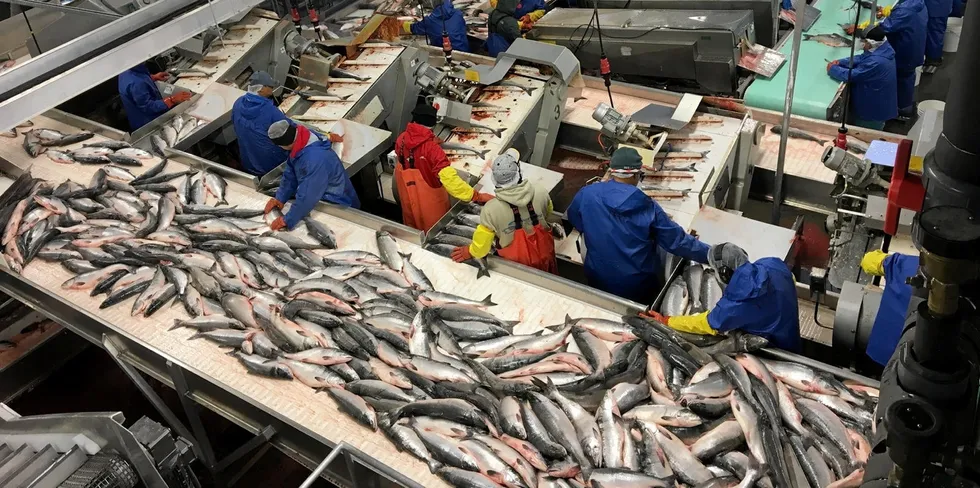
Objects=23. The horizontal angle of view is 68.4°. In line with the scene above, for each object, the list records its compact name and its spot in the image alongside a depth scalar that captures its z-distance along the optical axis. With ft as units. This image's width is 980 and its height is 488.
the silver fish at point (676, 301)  13.88
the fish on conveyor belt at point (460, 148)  19.92
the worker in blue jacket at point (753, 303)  12.03
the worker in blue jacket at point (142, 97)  23.85
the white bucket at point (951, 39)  28.89
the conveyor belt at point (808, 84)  21.27
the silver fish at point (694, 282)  13.92
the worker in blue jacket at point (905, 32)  23.62
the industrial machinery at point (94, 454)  12.21
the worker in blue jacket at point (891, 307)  11.39
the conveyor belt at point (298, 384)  12.73
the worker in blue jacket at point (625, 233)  14.73
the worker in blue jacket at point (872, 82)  21.90
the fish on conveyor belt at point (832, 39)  24.04
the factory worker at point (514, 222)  15.61
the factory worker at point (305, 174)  17.95
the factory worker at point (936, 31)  25.96
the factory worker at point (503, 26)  28.22
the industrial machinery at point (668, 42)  23.07
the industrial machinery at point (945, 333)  5.15
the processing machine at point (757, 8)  24.62
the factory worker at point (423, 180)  17.97
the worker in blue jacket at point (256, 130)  21.04
